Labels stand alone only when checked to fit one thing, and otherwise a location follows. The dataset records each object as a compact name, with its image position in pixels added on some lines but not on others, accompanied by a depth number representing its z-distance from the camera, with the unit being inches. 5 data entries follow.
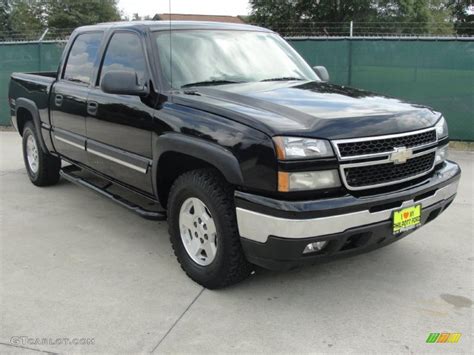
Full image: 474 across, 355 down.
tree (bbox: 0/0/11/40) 2033.7
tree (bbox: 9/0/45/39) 1964.8
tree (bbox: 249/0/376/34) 1487.5
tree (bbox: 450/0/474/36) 1904.5
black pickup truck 118.3
